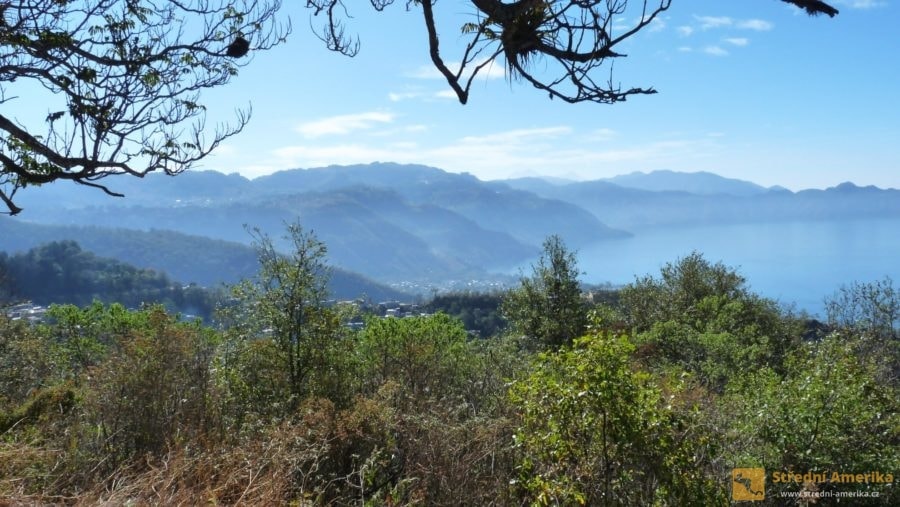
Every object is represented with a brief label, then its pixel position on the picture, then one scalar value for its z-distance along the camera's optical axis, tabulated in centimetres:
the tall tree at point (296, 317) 795
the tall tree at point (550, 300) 1798
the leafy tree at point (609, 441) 412
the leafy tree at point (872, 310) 2372
